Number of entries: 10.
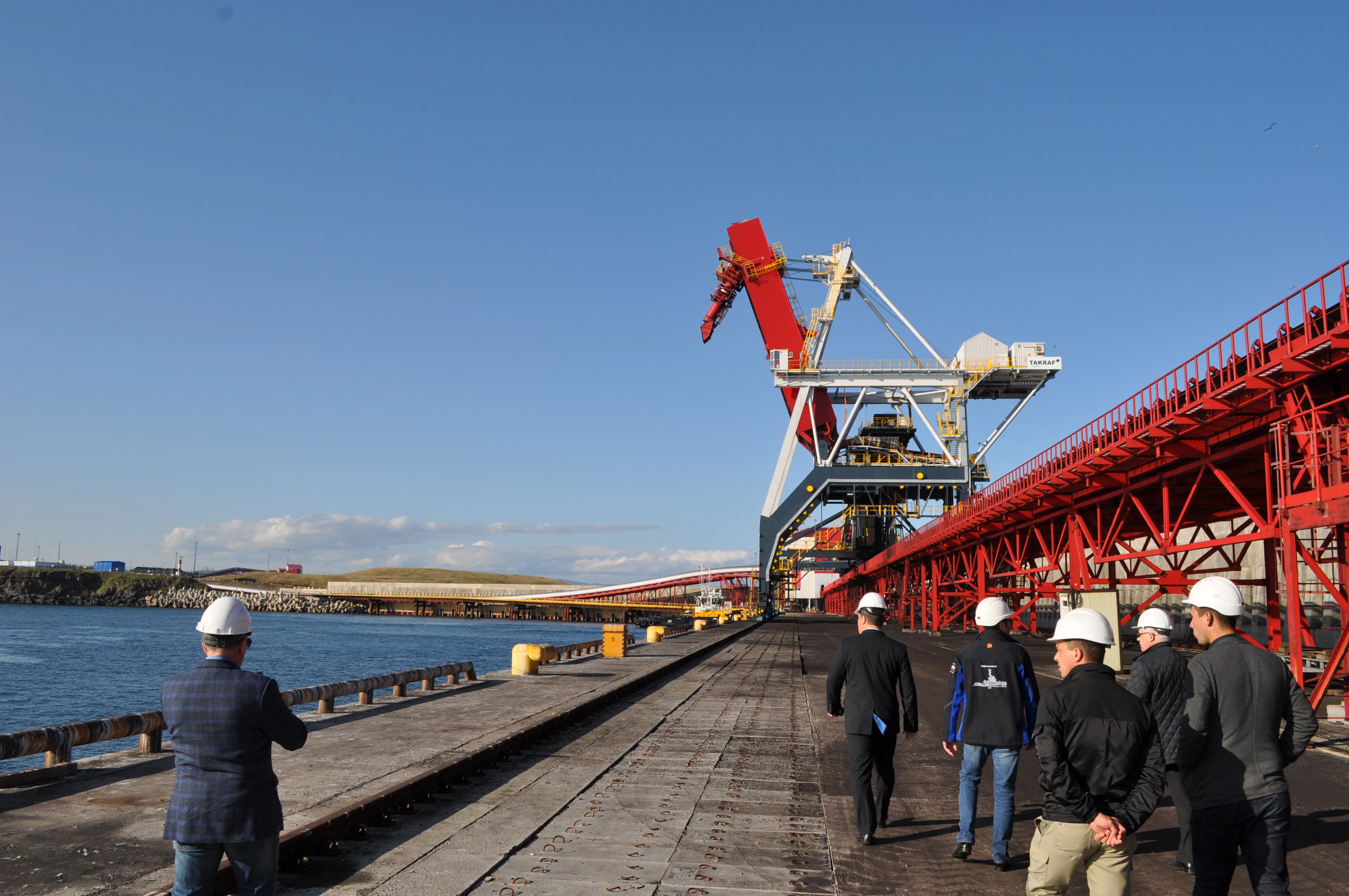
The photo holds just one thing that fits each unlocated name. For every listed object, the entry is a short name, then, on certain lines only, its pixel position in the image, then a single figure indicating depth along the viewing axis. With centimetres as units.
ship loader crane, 5984
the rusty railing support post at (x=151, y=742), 1032
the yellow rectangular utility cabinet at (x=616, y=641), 2734
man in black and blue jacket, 668
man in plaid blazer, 403
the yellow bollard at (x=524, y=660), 2111
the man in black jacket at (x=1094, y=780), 426
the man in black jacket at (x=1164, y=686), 631
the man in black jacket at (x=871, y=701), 723
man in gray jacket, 454
